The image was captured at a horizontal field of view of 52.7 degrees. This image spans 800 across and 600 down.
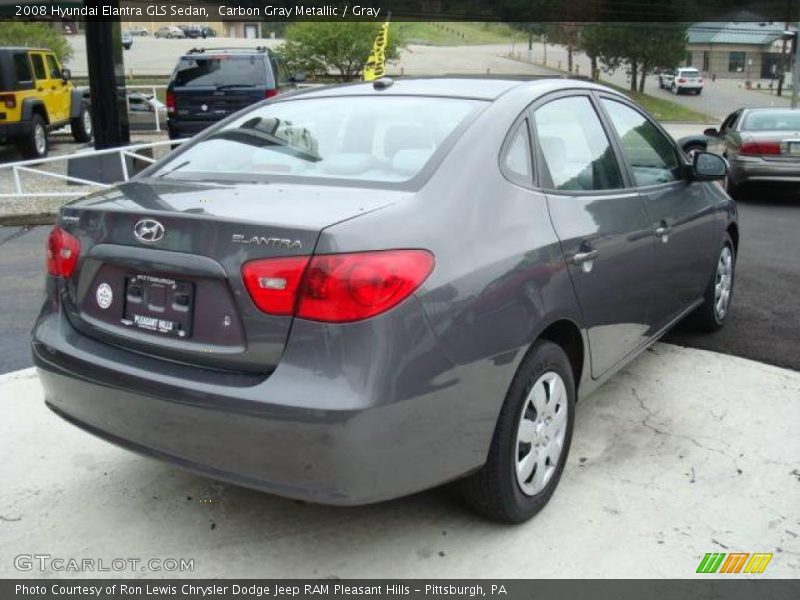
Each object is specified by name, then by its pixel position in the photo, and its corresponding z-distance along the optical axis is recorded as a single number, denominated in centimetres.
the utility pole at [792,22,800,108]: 2942
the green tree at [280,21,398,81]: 4144
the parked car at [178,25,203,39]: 7016
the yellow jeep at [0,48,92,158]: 1421
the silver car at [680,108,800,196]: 1098
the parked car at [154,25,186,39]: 7144
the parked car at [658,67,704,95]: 5744
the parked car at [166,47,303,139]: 1374
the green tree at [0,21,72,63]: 4084
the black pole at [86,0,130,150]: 1143
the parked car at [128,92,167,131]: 2209
